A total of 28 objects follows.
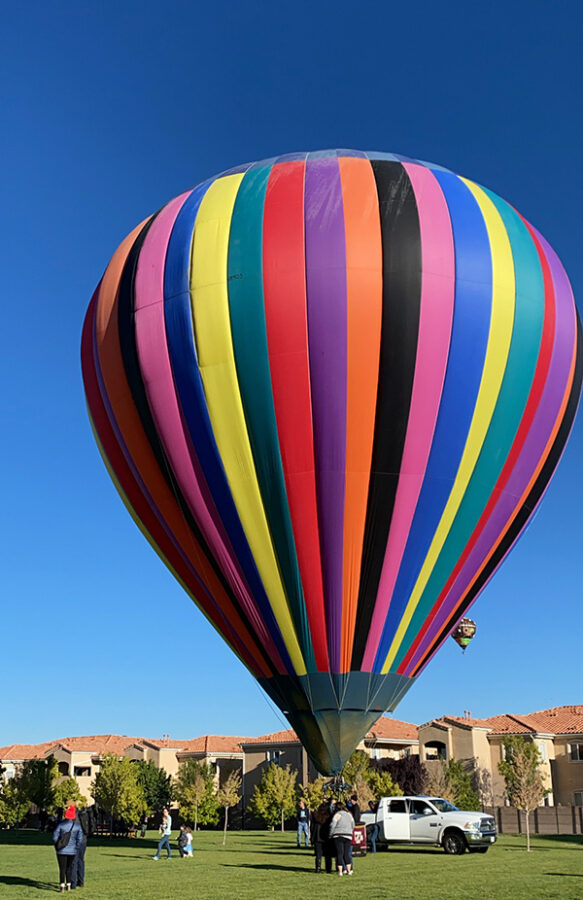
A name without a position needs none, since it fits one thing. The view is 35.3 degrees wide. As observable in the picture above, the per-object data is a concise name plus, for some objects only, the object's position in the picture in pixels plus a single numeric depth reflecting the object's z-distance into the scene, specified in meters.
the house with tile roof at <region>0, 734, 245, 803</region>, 73.81
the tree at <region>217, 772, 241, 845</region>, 34.38
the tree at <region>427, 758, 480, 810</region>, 47.91
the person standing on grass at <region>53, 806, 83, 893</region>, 15.32
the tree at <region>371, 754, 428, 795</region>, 56.09
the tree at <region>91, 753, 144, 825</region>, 56.12
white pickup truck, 25.25
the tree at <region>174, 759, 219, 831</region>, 50.00
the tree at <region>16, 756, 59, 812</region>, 60.78
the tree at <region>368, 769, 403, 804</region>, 50.47
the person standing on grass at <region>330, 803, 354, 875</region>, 17.77
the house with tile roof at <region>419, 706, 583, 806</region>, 60.53
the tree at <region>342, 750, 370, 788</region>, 50.09
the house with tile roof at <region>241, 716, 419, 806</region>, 62.53
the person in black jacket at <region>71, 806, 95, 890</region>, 15.68
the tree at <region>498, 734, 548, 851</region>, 32.09
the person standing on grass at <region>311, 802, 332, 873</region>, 18.73
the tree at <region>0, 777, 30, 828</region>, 61.03
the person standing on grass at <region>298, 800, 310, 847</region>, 30.48
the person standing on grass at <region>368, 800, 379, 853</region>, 26.28
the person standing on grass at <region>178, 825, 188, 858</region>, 25.91
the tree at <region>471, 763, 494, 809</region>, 58.72
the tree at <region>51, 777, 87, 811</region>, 60.88
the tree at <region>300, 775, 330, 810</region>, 50.25
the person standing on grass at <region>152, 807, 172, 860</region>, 25.09
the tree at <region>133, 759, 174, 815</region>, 66.88
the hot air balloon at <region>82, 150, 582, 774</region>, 17.64
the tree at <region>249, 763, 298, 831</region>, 54.31
